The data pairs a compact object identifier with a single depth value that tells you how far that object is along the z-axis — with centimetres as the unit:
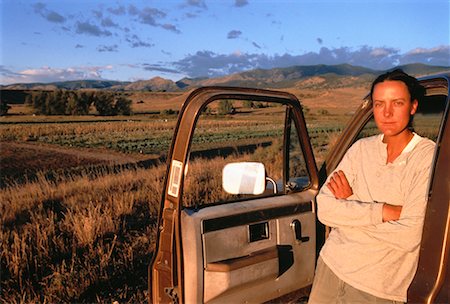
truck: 207
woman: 218
